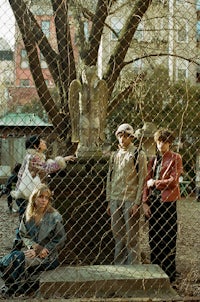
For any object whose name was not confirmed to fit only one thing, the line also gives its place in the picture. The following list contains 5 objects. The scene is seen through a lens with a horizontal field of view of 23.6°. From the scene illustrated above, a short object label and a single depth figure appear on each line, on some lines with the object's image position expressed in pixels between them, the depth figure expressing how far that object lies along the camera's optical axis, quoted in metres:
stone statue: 5.63
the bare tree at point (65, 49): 7.06
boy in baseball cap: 4.68
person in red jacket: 4.75
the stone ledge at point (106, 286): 3.83
